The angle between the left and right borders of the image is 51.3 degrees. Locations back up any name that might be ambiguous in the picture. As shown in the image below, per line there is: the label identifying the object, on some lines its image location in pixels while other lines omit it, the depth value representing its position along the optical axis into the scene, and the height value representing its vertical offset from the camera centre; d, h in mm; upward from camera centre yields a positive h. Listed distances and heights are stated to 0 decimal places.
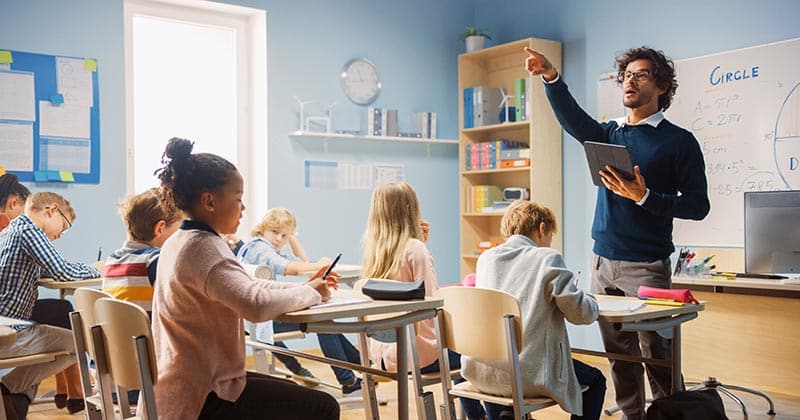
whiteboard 4797 +436
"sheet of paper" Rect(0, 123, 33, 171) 4926 +306
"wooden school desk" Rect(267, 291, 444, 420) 2242 -360
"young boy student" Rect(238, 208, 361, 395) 4484 -347
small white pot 6625 +1226
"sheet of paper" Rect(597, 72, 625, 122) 5672 +670
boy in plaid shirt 3461 -380
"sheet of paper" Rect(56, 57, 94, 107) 5105 +717
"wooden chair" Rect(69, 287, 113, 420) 2443 -403
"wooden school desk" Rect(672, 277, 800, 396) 4484 -788
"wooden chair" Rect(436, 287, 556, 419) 2502 -416
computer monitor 4363 -194
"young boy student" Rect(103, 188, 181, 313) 2998 -191
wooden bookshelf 6078 +450
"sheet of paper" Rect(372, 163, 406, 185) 6457 +189
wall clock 6293 +880
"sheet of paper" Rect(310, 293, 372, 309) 2406 -313
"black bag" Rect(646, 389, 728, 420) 2812 -721
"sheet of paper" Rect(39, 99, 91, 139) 5055 +476
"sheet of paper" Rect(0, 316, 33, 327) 2508 -376
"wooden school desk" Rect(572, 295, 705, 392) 2576 -402
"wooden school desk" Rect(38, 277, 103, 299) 4098 -427
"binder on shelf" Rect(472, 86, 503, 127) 6531 +718
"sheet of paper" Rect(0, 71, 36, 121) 4922 +603
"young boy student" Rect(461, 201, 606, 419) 2600 -373
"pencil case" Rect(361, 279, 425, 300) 2525 -288
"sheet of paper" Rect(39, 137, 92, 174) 5055 +264
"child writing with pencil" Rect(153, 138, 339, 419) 2129 -291
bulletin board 4945 +487
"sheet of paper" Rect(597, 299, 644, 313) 2653 -357
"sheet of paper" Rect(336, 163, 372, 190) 6281 +156
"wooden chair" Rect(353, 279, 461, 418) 2867 -675
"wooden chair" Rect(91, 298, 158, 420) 2098 -407
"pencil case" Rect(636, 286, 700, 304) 2785 -334
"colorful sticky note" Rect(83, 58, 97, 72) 5195 +832
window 5633 +810
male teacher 3117 -31
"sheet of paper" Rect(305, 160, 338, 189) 6113 +168
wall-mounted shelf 5941 +444
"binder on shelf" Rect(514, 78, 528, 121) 6168 +721
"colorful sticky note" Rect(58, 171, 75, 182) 5117 +132
